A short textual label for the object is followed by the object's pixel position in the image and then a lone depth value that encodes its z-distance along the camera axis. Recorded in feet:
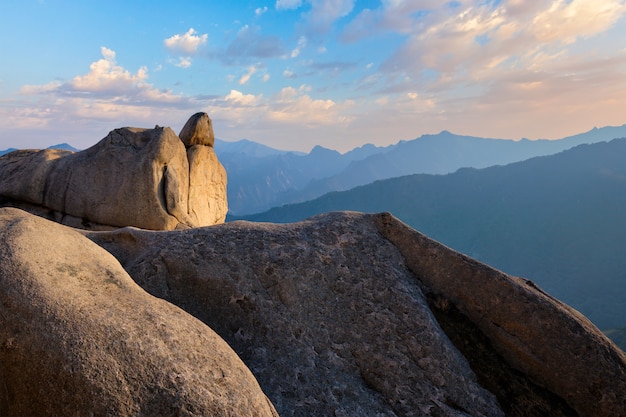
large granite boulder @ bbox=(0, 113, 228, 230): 73.20
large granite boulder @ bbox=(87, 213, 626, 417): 22.30
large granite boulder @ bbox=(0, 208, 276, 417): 14.98
